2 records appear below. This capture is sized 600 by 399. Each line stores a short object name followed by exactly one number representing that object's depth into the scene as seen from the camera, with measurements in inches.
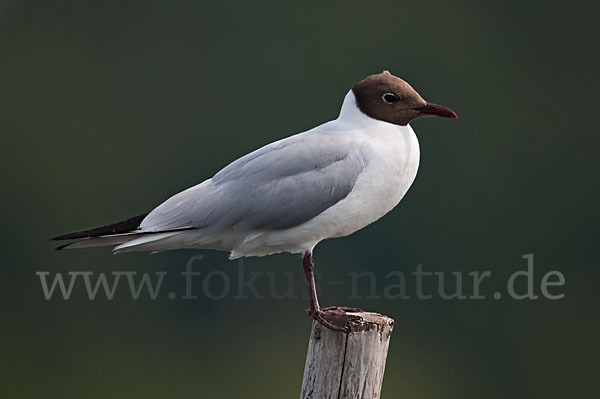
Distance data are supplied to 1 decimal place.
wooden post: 363.3
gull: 387.9
